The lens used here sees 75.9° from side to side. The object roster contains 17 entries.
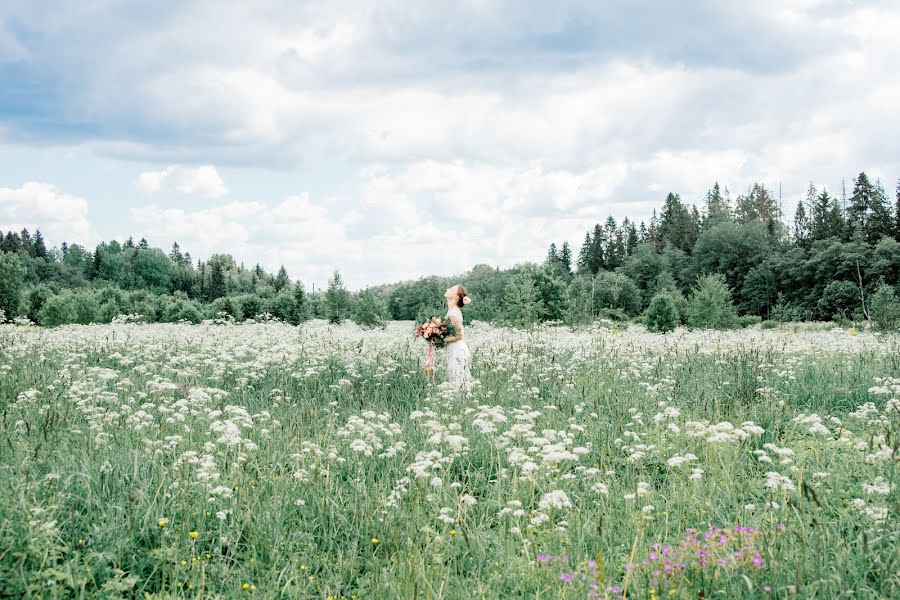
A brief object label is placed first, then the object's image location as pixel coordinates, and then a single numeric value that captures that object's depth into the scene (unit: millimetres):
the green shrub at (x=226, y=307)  39234
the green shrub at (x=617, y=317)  39406
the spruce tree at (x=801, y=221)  84825
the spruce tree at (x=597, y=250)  100788
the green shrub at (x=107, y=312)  38525
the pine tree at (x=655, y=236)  99969
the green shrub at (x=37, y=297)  54438
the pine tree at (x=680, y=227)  93812
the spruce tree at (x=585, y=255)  100631
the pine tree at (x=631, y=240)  101938
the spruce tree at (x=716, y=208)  93312
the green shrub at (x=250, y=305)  43200
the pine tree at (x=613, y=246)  100438
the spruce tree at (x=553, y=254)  94062
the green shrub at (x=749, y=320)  43119
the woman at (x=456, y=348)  10156
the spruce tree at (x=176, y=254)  138000
